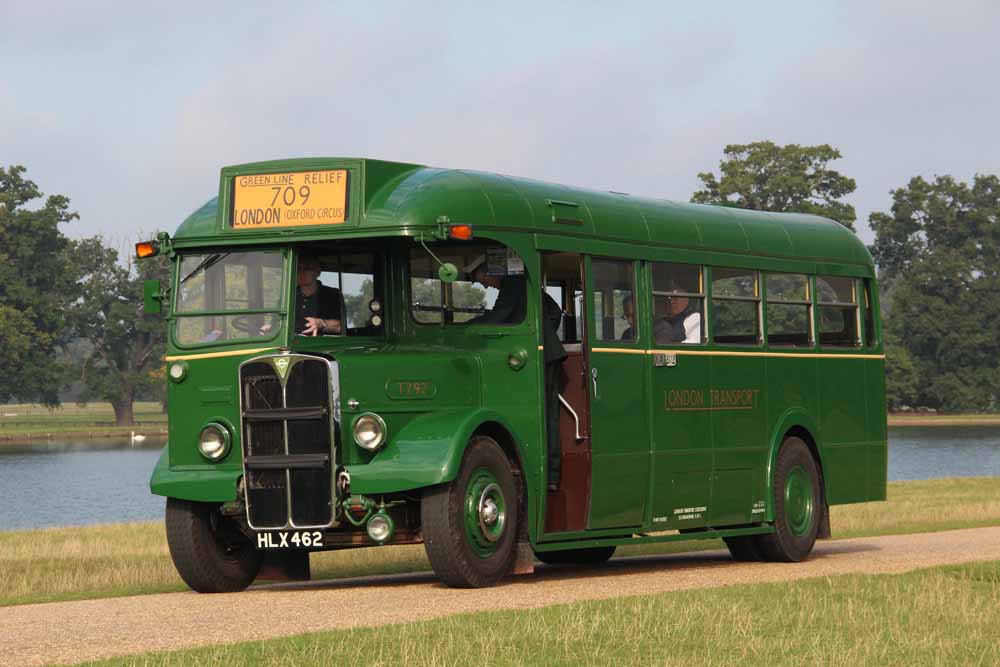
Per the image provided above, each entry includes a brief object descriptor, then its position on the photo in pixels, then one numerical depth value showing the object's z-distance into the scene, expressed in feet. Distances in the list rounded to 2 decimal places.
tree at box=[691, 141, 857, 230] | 364.79
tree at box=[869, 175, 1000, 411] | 377.09
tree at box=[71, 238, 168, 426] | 371.56
